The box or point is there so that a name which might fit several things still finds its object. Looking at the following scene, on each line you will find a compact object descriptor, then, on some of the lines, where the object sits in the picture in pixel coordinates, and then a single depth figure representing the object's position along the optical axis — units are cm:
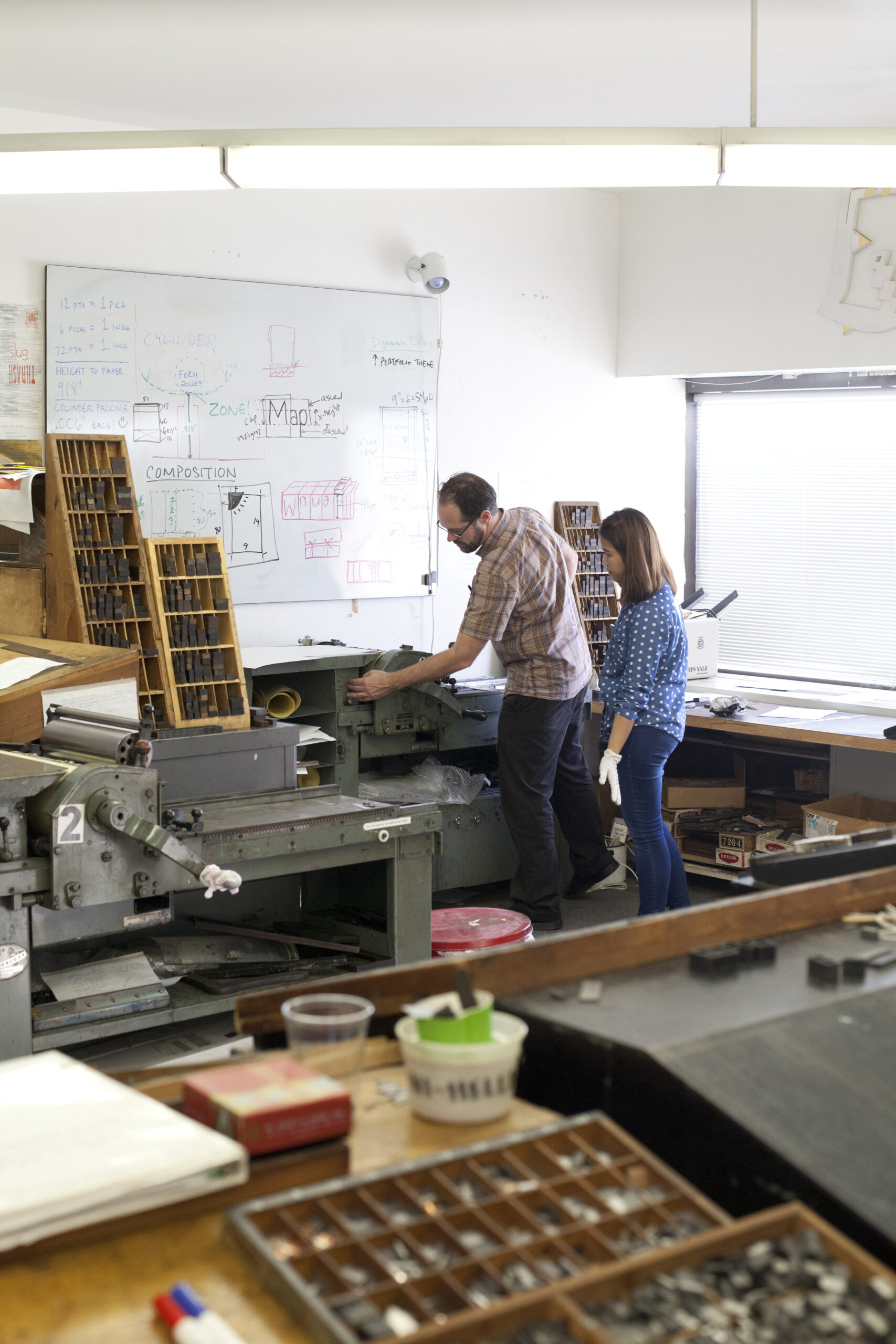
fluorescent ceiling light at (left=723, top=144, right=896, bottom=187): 289
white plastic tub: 120
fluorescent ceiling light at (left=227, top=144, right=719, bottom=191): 285
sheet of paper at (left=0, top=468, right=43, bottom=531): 341
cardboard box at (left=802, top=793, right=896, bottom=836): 433
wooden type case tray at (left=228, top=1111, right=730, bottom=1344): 93
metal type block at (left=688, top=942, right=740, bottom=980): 144
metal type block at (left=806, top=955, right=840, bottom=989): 140
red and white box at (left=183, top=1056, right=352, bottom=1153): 110
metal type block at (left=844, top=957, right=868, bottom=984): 142
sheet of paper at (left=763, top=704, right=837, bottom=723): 472
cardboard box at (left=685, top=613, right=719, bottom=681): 541
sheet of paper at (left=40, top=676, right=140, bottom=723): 282
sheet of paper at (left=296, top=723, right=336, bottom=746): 396
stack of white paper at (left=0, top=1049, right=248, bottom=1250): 101
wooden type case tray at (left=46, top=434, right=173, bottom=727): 334
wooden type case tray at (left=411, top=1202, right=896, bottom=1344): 90
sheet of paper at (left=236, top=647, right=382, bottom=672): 409
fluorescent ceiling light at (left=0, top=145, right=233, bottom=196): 288
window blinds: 522
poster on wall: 404
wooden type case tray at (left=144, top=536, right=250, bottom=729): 339
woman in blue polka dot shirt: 397
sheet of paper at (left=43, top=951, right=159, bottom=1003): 263
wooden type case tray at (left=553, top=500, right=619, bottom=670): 551
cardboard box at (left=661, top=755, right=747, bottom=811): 502
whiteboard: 425
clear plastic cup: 125
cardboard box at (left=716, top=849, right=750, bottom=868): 481
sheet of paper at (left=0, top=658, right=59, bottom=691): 283
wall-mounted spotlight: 501
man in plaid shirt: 418
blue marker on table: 88
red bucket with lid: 333
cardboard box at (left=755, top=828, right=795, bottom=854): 475
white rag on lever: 232
